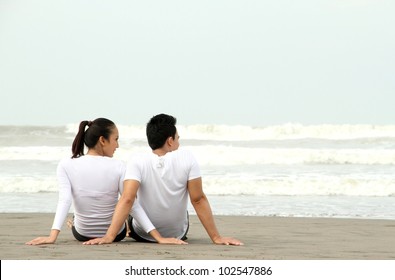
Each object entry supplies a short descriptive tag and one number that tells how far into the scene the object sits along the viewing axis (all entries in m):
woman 10.42
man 10.38
